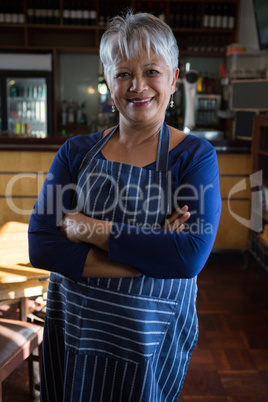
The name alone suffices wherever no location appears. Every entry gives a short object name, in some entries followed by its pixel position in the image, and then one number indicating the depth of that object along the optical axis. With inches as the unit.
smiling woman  49.4
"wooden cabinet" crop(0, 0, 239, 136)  261.7
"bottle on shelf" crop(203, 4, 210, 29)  263.1
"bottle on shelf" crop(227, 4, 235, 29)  265.7
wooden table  68.9
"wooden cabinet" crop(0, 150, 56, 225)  165.9
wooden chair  66.6
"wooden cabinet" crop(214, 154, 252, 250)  169.8
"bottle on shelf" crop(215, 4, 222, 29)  264.4
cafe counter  164.9
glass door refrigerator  267.1
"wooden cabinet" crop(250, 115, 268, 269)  153.3
